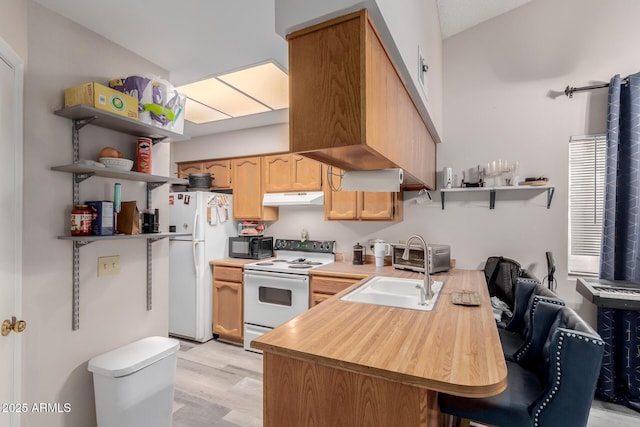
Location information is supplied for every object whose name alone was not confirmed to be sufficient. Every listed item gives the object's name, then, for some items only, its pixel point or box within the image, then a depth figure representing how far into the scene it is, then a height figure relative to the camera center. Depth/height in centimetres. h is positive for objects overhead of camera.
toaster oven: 275 -47
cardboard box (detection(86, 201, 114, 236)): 165 -7
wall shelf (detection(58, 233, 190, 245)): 152 -17
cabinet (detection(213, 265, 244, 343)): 341 -111
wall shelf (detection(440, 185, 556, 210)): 267 +18
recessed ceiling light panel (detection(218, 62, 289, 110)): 235 +105
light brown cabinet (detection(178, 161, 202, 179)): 432 +54
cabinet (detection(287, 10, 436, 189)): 116 +47
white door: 132 -8
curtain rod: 255 +103
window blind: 263 +11
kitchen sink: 196 -60
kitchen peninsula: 104 -58
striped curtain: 236 -21
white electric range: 304 -89
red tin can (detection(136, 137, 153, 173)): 191 +31
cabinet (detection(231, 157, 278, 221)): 382 +19
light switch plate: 180 -36
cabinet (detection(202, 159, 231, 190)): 405 +46
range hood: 339 +9
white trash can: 161 -99
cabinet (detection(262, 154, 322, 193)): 348 +39
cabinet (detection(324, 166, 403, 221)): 311 +2
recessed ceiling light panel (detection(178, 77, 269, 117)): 262 +104
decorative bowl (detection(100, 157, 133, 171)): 167 +23
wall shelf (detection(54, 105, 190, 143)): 154 +47
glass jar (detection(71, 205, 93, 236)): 158 -8
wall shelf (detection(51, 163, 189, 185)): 152 +18
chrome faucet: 187 -51
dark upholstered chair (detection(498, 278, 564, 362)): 177 -70
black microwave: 366 -50
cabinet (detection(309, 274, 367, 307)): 282 -74
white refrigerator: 348 -66
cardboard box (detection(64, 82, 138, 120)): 155 +56
